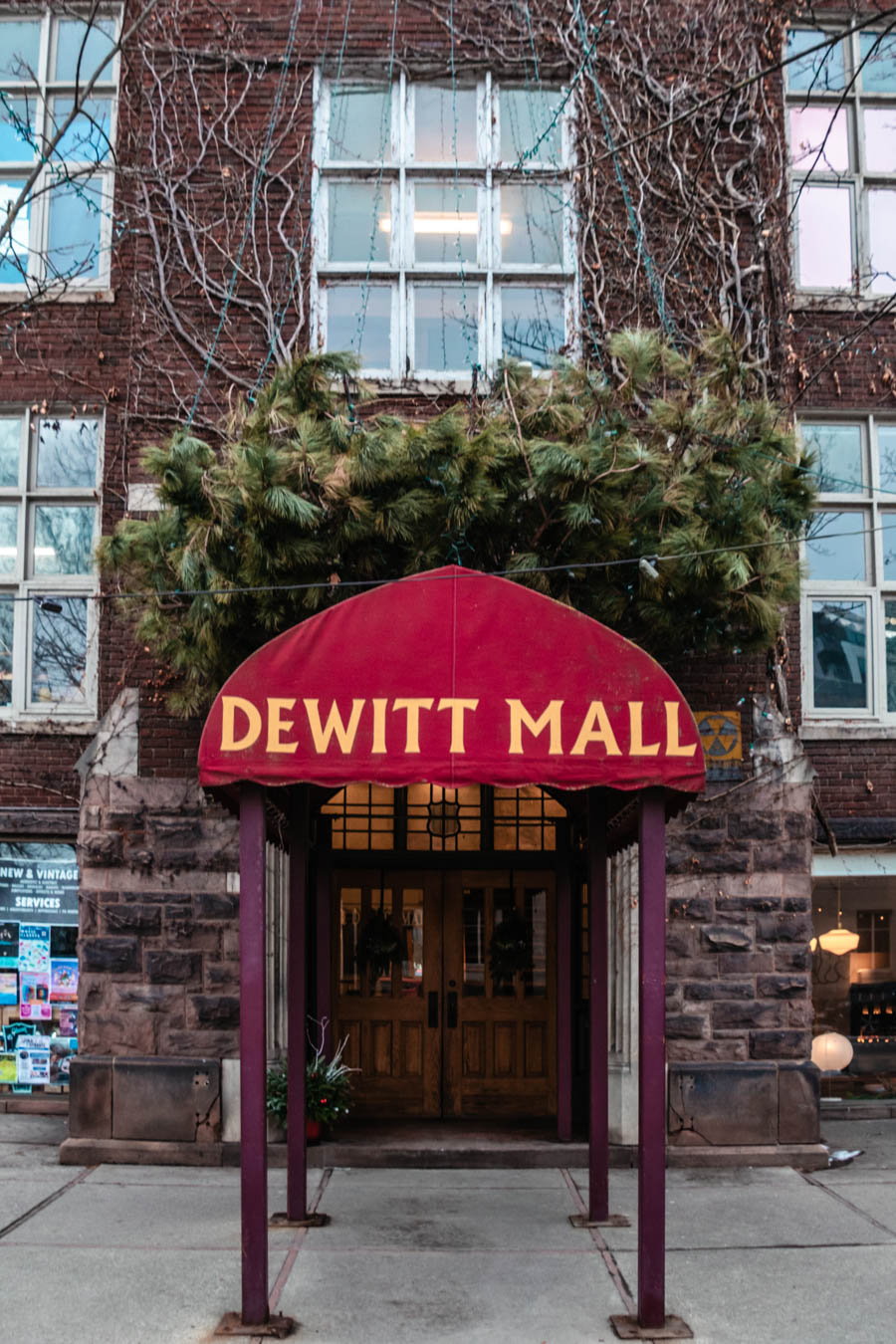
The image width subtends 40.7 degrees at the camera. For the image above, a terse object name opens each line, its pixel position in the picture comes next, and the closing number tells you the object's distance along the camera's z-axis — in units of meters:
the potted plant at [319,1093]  8.92
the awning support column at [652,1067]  5.78
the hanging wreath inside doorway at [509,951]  10.71
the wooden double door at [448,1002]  10.55
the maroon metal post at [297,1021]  7.38
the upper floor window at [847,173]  11.20
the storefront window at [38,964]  10.46
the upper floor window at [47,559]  10.75
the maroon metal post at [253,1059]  5.76
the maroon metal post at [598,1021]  7.48
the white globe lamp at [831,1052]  10.25
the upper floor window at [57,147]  11.13
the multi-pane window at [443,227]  10.62
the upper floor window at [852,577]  10.77
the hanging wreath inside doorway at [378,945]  10.69
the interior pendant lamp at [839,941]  10.65
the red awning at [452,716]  5.85
